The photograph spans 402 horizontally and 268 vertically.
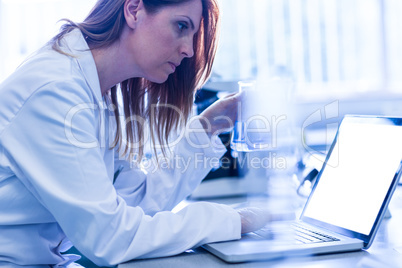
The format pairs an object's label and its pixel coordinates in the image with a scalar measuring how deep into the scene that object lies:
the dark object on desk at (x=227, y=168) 1.71
